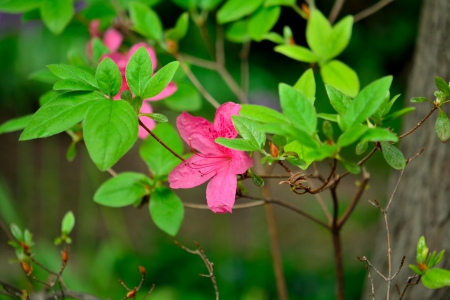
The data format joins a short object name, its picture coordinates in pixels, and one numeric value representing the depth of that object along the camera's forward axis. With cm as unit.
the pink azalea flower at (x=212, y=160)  92
